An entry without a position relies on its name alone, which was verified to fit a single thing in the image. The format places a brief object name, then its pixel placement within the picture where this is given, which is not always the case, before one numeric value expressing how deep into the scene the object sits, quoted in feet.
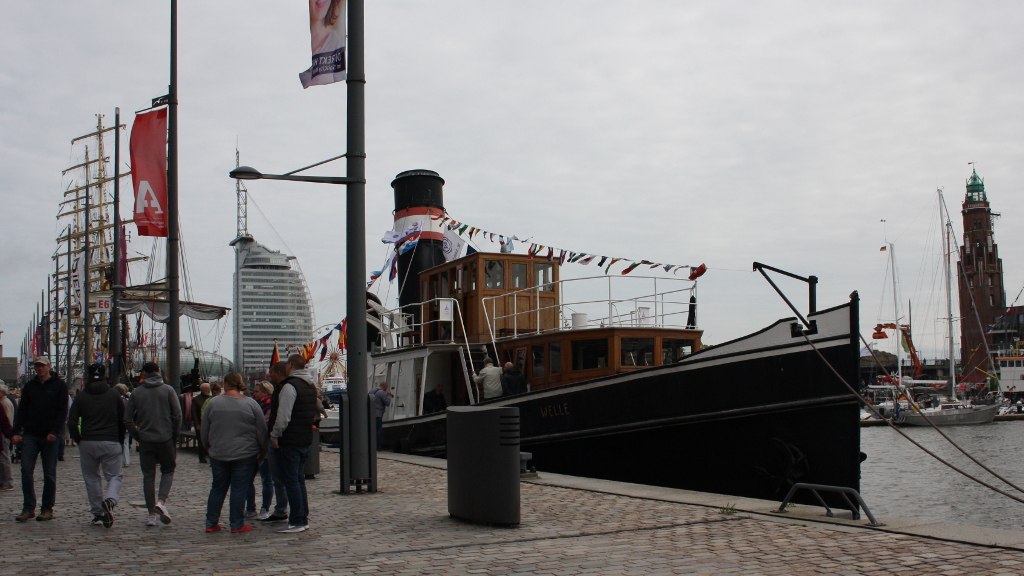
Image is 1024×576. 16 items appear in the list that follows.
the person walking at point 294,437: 24.94
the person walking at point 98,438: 26.73
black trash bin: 25.25
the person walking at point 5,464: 36.55
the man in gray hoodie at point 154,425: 27.14
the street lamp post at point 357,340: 33.99
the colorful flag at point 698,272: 52.19
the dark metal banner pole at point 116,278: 65.31
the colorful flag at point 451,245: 72.28
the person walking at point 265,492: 28.19
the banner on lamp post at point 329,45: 34.68
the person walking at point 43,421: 28.19
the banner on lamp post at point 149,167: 49.52
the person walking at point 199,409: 47.62
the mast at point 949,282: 185.57
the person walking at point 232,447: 24.93
